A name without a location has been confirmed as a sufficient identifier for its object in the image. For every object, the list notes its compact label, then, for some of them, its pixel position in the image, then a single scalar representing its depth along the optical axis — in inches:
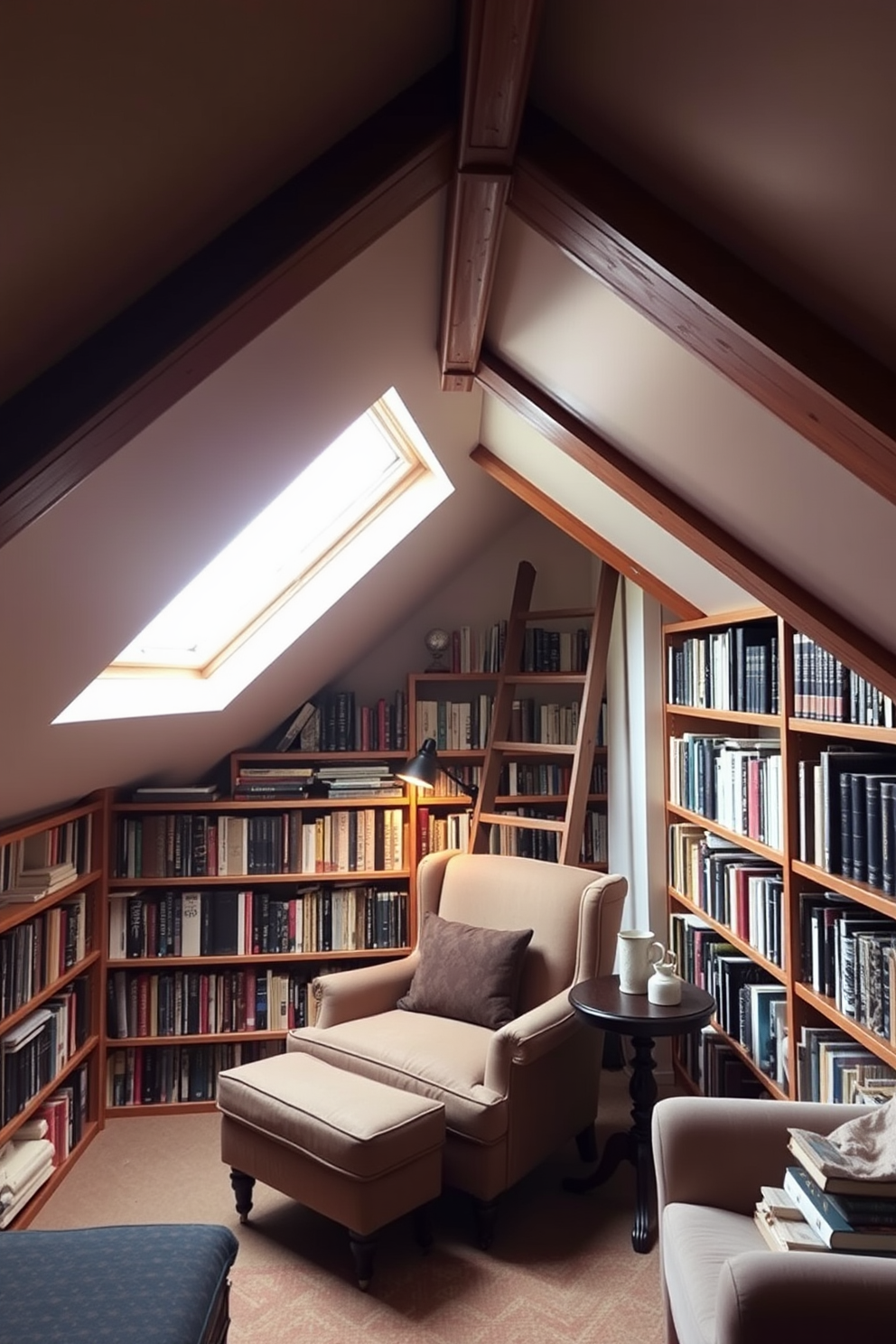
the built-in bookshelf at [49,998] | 110.3
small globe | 168.2
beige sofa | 57.6
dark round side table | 103.8
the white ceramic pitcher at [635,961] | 112.7
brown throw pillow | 123.5
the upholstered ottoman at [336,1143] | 98.3
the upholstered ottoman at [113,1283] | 63.6
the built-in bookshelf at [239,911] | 146.9
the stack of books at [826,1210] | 66.4
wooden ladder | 143.1
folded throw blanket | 68.7
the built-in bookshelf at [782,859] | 85.3
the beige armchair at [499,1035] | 108.2
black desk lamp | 138.9
